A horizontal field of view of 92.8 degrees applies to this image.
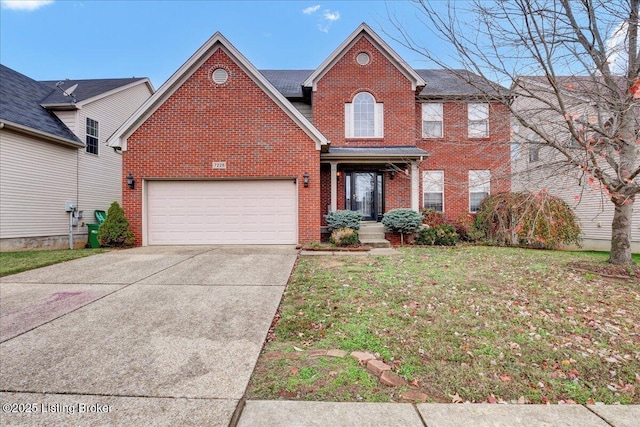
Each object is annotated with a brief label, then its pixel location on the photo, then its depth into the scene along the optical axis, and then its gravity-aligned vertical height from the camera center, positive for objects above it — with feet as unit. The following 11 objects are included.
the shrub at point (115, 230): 29.91 -1.93
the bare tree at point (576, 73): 16.29 +8.00
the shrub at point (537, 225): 32.40 -1.48
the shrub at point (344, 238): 30.15 -2.68
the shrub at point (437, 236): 33.27 -2.81
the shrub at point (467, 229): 35.94 -2.15
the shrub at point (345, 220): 32.32 -0.96
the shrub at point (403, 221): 33.29 -1.09
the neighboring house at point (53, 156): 33.14 +6.93
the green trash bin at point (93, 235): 38.91 -3.13
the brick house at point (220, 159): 31.17 +5.29
